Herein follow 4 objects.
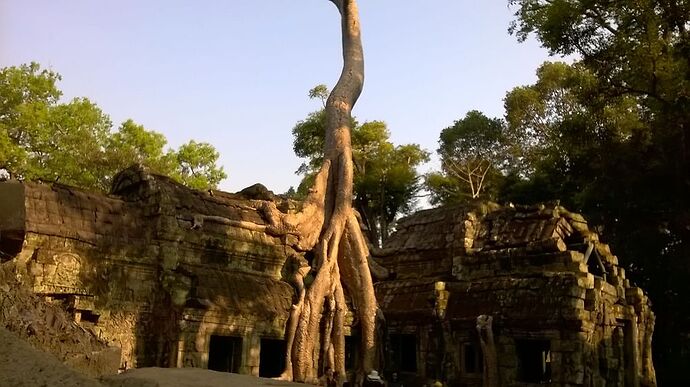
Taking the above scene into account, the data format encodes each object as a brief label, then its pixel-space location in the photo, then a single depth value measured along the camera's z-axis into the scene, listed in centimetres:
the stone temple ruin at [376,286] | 1379
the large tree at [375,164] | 4103
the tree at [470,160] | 4138
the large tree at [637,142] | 1847
